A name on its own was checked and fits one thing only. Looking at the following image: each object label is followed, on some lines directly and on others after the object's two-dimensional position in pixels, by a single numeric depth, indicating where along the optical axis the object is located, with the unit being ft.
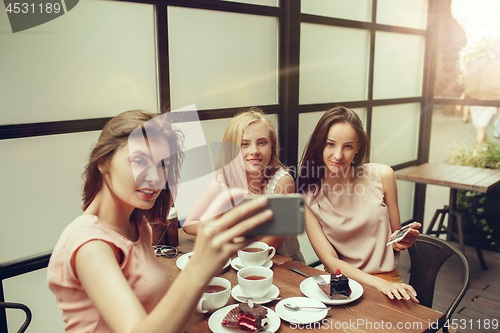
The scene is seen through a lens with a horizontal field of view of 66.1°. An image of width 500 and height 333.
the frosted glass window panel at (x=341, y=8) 9.39
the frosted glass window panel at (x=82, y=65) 5.22
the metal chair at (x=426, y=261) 5.36
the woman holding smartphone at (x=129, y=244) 2.07
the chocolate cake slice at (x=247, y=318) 3.40
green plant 12.34
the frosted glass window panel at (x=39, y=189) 5.32
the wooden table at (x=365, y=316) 3.53
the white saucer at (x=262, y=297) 3.95
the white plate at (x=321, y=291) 3.88
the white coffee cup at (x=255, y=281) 3.83
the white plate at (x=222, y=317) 3.44
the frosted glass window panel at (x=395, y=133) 12.21
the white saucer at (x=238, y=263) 4.79
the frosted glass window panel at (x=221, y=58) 7.06
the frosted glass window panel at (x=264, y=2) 8.14
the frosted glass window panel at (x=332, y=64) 9.52
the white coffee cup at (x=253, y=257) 4.68
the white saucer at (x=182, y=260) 4.88
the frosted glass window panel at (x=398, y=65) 11.91
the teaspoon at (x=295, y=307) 3.75
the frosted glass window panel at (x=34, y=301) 5.57
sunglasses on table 5.31
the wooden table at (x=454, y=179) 9.84
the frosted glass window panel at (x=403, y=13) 11.73
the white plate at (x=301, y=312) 3.57
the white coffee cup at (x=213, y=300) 3.68
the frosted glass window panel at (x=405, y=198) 13.91
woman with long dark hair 5.93
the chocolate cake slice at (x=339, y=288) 3.95
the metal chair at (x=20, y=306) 4.38
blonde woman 6.12
